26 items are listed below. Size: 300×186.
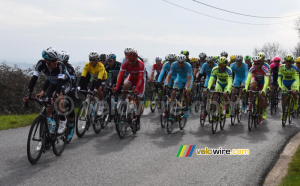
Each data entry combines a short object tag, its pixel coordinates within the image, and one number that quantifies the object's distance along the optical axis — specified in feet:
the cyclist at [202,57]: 46.24
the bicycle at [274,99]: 45.01
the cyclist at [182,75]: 31.16
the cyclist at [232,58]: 48.83
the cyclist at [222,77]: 32.32
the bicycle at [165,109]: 29.81
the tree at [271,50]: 248.93
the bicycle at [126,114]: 26.62
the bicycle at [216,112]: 30.14
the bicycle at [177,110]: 30.01
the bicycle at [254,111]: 32.35
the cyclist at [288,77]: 35.96
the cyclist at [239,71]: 39.06
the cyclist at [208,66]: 38.67
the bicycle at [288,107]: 34.72
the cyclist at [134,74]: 28.02
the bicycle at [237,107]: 35.09
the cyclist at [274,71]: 45.34
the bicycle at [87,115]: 27.27
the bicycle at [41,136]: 18.84
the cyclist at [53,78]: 20.36
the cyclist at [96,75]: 28.91
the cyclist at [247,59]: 43.01
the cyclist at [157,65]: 46.29
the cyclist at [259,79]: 33.45
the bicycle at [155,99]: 44.42
